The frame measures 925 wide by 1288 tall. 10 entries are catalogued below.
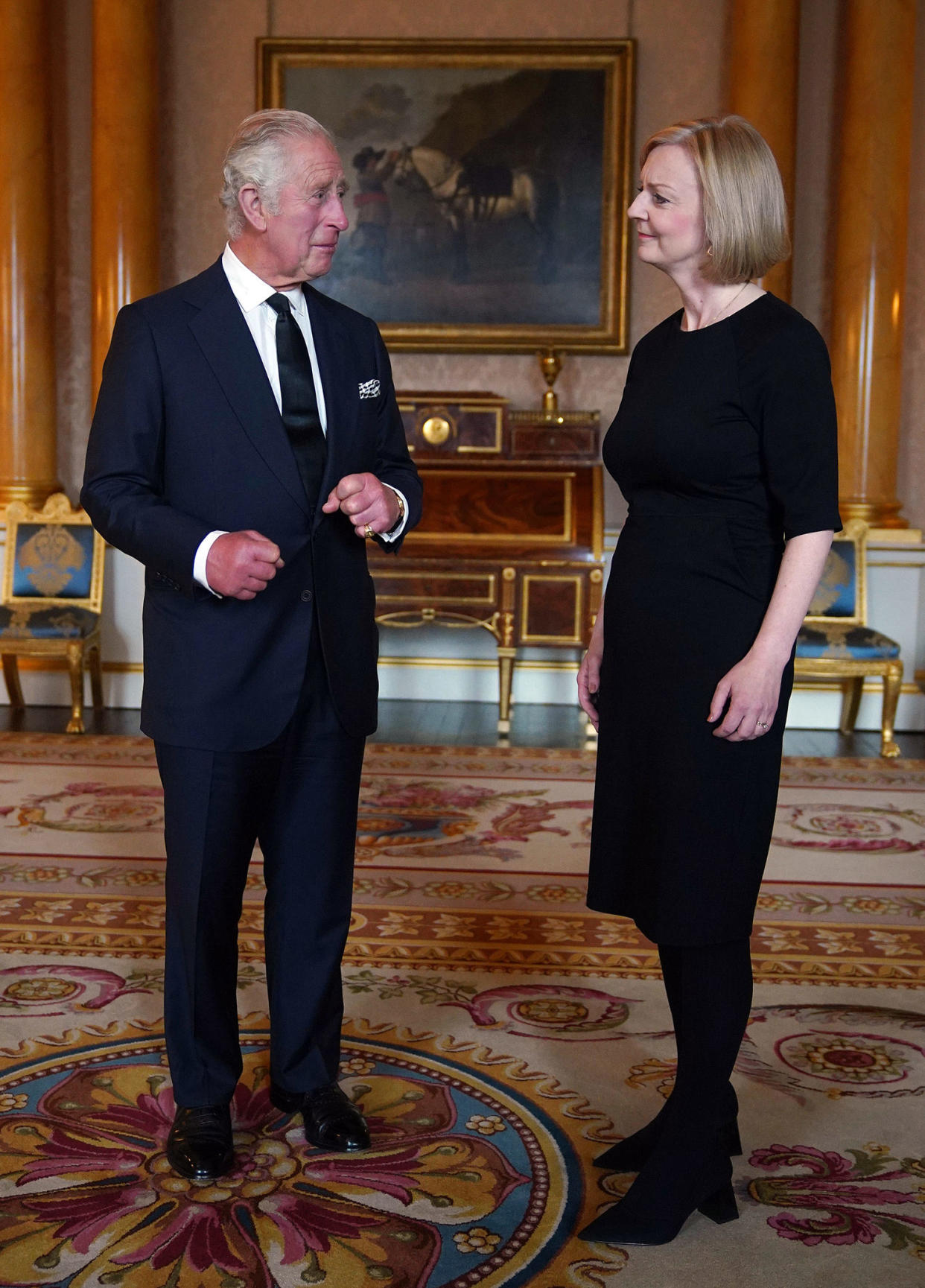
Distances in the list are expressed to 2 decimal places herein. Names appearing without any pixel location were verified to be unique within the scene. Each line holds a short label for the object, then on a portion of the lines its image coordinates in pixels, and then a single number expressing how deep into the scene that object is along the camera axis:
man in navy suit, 2.06
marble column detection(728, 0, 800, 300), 6.47
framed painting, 6.89
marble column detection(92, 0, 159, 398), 6.71
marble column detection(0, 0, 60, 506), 6.71
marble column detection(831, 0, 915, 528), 6.35
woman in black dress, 1.79
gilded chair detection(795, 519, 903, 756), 5.82
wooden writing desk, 6.08
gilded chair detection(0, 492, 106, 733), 6.38
